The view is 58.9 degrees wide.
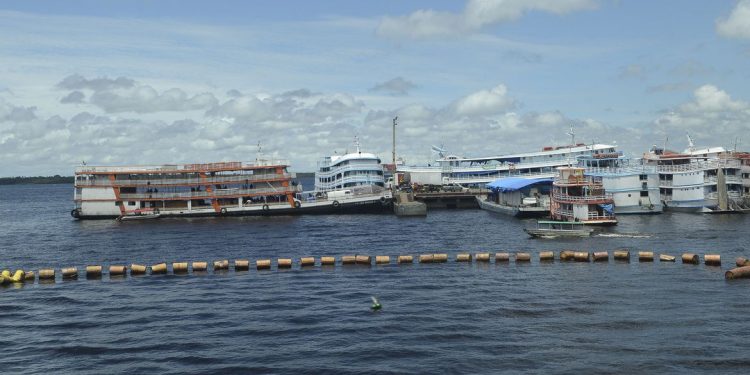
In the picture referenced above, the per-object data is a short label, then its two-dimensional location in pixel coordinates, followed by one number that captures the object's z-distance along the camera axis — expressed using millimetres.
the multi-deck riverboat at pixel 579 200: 91750
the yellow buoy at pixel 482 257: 66125
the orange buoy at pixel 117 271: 62306
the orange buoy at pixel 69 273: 61375
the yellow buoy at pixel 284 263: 64062
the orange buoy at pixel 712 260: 60594
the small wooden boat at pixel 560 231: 81438
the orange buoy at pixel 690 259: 61719
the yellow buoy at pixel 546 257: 65194
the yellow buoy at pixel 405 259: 65969
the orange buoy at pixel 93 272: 62031
